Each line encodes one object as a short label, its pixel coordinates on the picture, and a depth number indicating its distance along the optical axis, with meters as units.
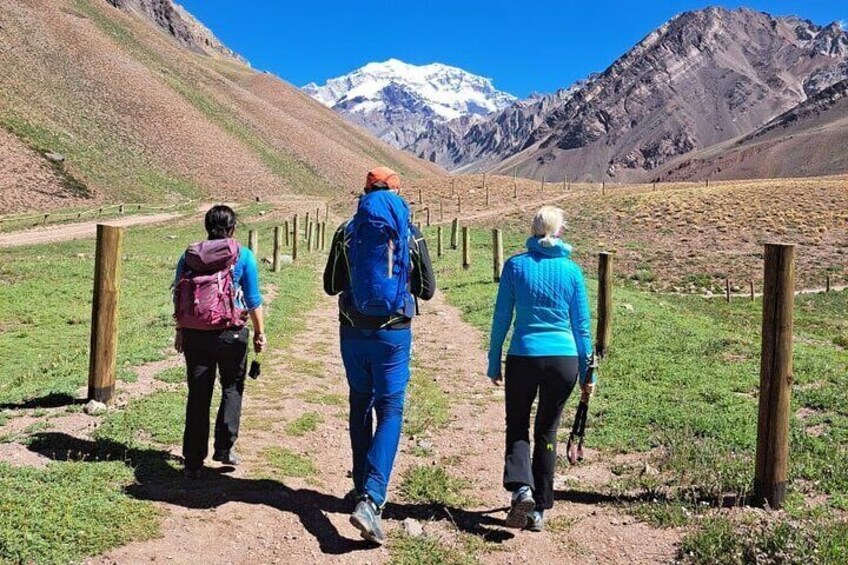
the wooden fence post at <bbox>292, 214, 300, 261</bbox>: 26.27
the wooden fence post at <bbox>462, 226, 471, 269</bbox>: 24.56
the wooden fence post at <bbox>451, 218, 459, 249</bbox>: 30.62
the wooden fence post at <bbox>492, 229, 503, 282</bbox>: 20.98
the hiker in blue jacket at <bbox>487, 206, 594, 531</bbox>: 5.12
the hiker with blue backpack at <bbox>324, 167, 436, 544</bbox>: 4.86
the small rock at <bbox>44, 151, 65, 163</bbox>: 56.88
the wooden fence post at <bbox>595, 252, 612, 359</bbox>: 11.96
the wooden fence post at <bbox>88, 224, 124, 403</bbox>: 8.00
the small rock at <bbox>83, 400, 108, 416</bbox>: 7.67
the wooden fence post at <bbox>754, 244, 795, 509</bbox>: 5.68
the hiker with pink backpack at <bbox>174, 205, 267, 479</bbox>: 5.76
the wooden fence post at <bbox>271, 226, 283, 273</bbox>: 23.29
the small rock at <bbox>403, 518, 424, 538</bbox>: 5.34
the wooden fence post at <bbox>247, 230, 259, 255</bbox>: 22.66
